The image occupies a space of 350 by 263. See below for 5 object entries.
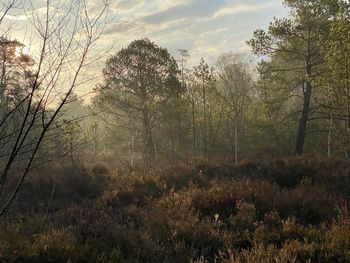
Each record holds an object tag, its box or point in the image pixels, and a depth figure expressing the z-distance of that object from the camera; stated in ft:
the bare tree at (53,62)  10.27
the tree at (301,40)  58.95
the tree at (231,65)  114.98
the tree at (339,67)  44.78
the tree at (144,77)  67.97
